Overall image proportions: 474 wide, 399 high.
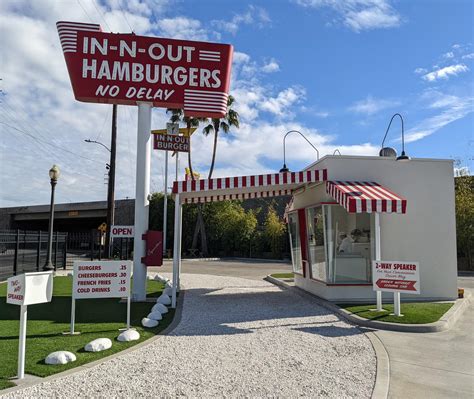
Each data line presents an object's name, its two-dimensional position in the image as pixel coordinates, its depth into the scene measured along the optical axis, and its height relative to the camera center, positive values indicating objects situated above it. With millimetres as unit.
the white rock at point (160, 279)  15905 -1704
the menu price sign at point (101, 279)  7020 -776
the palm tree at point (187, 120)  32750 +9574
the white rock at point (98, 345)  5957 -1635
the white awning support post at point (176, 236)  10808 +2
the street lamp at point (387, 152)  11914 +2549
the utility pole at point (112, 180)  24250 +3357
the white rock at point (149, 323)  7831 -1689
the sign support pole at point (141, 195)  11289 +1171
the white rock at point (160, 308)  9102 -1644
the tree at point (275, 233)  33219 +341
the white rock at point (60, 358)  5309 -1621
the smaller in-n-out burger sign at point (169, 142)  13609 +3183
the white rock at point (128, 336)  6652 -1664
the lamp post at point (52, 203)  17562 +1427
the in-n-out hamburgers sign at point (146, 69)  11617 +4913
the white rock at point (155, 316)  8367 -1657
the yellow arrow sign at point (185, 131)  25144 +6643
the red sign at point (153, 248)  11375 -343
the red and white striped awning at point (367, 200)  9172 +882
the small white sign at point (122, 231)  11227 +123
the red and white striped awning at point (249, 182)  10914 +1506
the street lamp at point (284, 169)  12968 +2196
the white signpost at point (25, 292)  4879 -726
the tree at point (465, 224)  23578 +889
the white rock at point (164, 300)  10289 -1629
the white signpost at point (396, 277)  8258 -809
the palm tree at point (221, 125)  34500 +9527
